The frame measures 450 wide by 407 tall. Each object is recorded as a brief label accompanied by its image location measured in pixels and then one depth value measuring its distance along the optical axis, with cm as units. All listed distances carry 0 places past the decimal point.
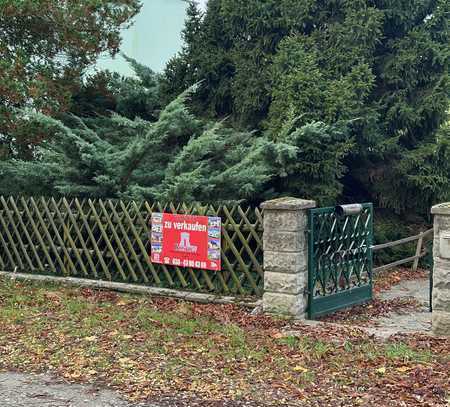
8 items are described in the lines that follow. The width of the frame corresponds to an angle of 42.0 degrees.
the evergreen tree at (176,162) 930
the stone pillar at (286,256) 700
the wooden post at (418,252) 1182
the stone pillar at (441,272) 632
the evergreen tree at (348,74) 1053
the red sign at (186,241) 784
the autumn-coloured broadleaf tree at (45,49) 1001
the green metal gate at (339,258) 731
